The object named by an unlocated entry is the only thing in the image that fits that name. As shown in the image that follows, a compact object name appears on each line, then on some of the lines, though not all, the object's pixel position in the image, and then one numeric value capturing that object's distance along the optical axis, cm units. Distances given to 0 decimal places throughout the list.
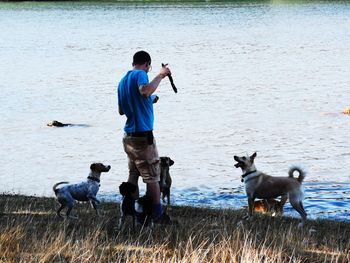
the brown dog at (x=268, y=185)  1242
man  1037
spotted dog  1136
